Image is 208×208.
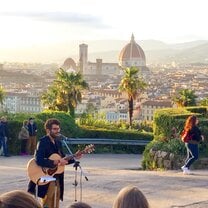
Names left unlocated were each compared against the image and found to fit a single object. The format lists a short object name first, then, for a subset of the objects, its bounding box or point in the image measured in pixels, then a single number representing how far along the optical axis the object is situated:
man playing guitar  7.69
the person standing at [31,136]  18.72
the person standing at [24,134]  18.81
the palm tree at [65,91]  40.28
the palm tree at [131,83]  48.97
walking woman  12.38
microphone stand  7.85
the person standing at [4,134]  17.83
